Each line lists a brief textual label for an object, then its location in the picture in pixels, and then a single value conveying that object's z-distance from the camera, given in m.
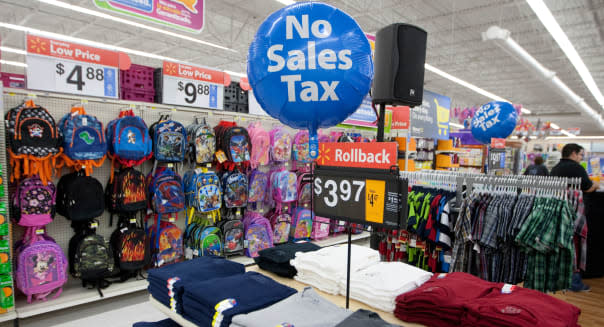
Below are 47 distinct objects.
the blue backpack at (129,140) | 3.11
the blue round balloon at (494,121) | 5.34
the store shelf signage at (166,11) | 3.49
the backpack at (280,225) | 4.47
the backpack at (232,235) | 3.92
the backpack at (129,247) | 3.24
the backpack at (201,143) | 3.62
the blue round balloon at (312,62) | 1.47
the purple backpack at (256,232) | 4.13
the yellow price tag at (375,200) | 1.27
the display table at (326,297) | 1.38
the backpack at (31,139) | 2.64
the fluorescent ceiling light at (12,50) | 10.65
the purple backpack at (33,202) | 2.72
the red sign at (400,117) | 4.45
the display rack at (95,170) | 2.86
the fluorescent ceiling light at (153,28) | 6.23
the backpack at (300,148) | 4.64
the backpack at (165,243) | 3.53
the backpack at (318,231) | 4.79
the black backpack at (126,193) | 3.20
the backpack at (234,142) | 3.76
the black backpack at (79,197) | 2.96
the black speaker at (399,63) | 1.70
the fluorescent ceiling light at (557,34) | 6.00
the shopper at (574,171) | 3.74
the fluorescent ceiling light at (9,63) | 12.02
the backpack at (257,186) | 4.15
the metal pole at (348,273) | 1.35
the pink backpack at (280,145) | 4.35
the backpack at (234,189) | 3.89
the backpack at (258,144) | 4.12
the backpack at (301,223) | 4.67
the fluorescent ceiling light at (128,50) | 10.24
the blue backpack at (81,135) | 2.90
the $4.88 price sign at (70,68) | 2.92
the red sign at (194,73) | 3.63
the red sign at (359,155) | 1.27
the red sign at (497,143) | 5.34
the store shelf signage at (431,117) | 4.47
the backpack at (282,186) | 4.32
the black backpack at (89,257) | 3.02
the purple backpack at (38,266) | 2.75
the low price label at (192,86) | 3.65
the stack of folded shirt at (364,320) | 1.07
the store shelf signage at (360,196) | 1.23
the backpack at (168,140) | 3.39
